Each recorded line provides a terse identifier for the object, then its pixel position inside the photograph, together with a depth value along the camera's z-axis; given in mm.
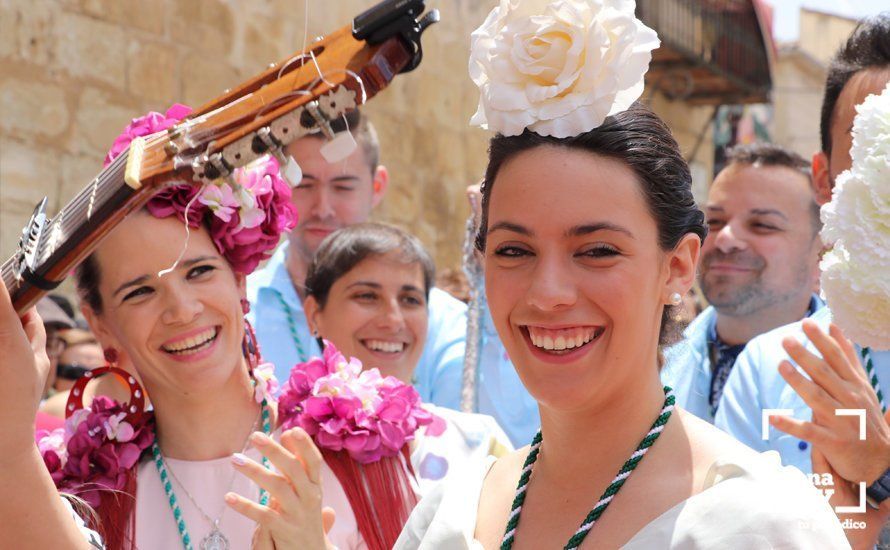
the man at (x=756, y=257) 4516
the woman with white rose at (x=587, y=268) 2014
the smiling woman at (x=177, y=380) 2926
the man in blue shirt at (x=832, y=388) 2504
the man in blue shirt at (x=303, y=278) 4672
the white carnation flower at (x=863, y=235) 2004
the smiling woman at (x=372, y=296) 4215
